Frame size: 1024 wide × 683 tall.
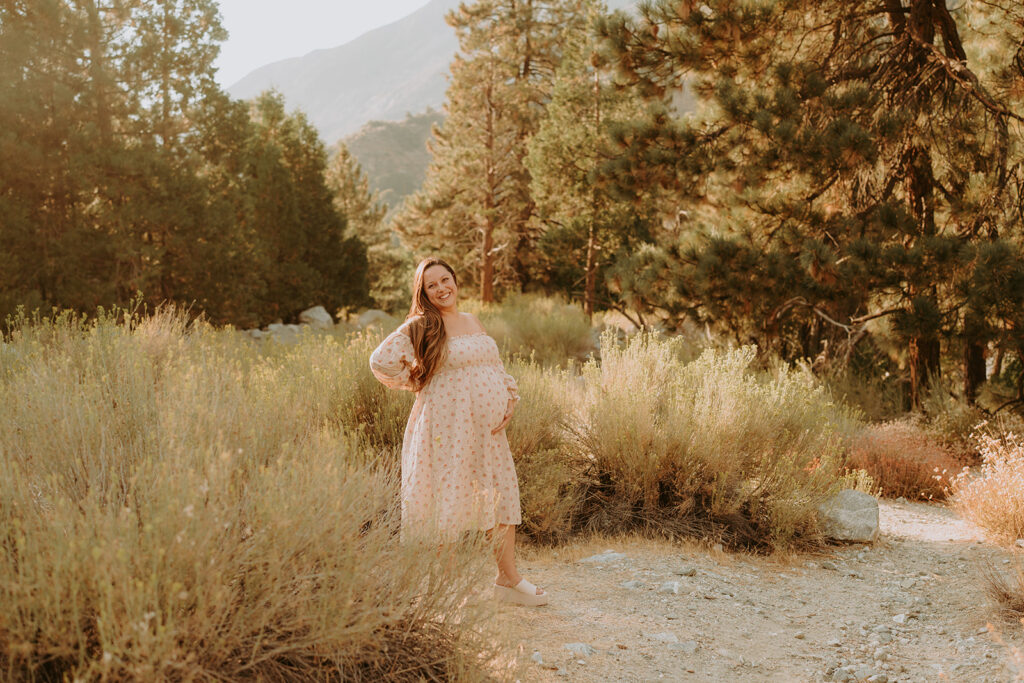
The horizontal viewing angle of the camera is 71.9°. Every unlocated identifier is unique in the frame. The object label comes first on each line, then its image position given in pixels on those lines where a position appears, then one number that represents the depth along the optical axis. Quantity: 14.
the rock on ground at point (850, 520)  5.57
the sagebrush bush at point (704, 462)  5.31
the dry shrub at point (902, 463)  7.76
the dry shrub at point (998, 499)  5.38
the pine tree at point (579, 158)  16.69
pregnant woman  3.61
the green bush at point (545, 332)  12.74
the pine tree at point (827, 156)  7.90
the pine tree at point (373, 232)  35.66
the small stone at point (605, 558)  4.70
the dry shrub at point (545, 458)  5.04
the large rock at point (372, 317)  21.10
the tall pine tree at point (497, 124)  22.94
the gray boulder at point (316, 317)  21.97
